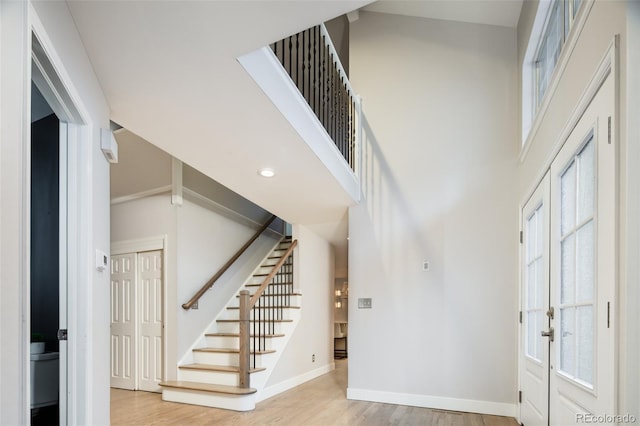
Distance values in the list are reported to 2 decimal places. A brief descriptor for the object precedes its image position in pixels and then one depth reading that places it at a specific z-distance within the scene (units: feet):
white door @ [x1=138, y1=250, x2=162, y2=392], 19.29
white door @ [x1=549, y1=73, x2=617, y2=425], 6.19
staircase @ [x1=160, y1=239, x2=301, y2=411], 16.51
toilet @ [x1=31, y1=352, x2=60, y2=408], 8.14
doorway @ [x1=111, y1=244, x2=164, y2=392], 19.40
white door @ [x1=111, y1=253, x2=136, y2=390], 20.12
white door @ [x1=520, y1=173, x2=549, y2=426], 10.71
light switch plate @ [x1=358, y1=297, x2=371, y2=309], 17.81
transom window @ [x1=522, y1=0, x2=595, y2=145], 9.47
